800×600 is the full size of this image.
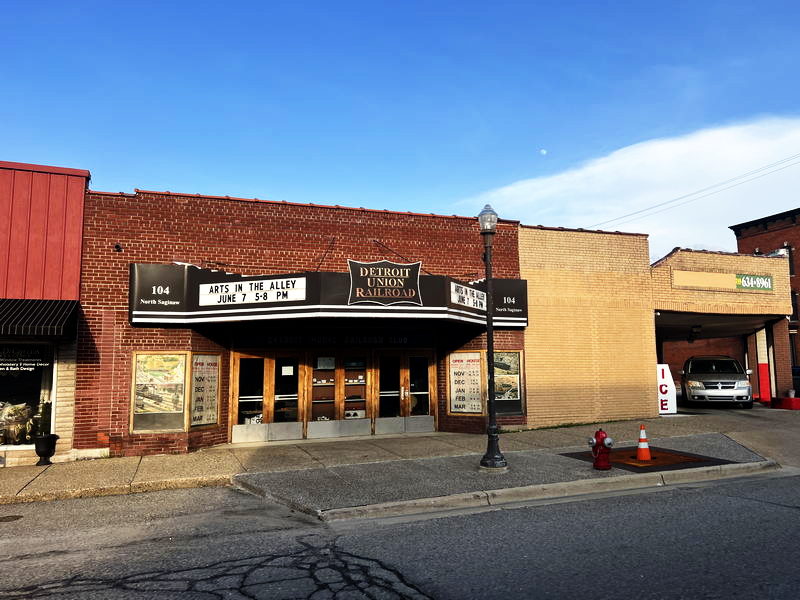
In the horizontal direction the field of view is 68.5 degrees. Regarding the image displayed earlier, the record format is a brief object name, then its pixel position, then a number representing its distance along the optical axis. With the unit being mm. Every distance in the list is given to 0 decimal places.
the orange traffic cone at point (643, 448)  10859
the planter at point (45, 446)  11438
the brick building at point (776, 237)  34062
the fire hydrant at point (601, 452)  9977
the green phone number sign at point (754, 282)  19391
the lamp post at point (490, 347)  10078
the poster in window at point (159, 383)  12352
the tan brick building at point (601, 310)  15828
